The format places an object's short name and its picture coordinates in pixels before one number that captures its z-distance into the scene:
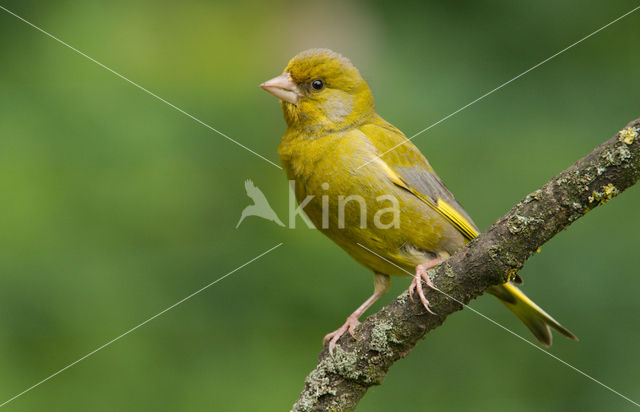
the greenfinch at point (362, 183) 3.63
